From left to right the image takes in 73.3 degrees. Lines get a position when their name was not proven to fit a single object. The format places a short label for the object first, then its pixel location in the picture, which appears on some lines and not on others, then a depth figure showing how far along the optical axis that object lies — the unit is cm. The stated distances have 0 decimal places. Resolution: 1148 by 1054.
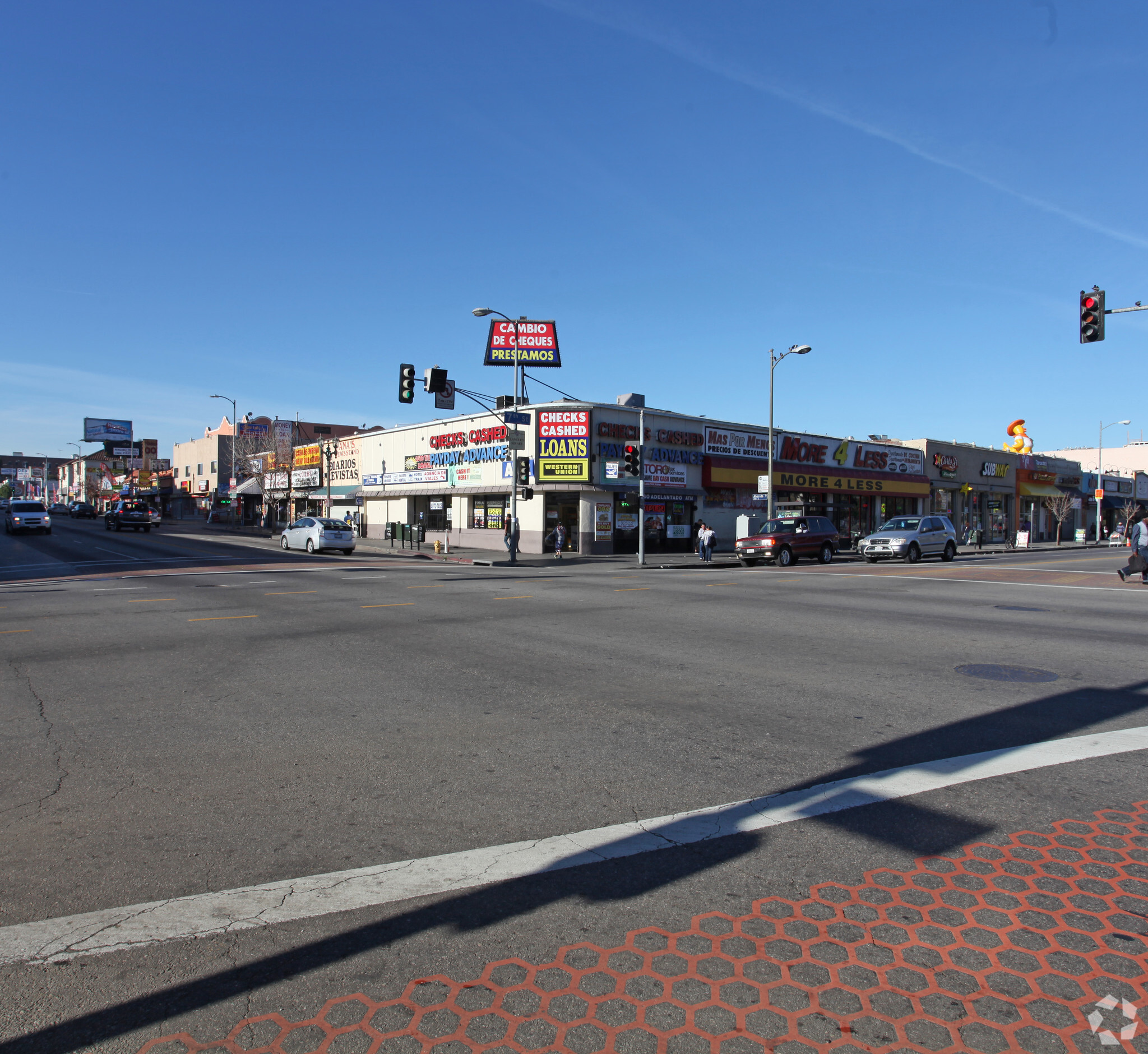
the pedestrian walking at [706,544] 3194
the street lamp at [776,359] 3200
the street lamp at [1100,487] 5933
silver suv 2962
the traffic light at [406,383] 2461
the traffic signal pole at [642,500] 3025
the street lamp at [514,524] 3086
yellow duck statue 6400
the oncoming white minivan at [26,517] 4234
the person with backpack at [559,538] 3438
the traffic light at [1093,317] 1791
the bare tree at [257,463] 6312
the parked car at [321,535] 3316
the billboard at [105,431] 12388
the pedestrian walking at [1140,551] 1850
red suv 2919
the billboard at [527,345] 4122
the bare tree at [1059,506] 6462
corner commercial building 3647
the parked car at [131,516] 5119
